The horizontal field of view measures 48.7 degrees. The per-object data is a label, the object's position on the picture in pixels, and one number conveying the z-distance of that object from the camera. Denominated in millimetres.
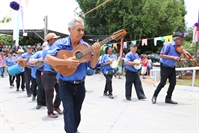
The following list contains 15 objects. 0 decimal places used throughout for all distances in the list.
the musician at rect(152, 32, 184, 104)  5484
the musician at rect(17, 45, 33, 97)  7293
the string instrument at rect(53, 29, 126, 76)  2812
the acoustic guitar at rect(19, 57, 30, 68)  6441
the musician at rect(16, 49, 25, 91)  8054
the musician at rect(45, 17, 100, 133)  2799
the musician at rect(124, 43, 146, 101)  6297
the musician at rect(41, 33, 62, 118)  4660
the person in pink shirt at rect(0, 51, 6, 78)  13643
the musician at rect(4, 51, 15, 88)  9408
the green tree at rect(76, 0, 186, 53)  18453
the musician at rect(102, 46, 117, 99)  6786
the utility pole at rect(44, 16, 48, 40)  14977
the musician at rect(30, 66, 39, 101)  6590
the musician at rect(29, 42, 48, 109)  5411
